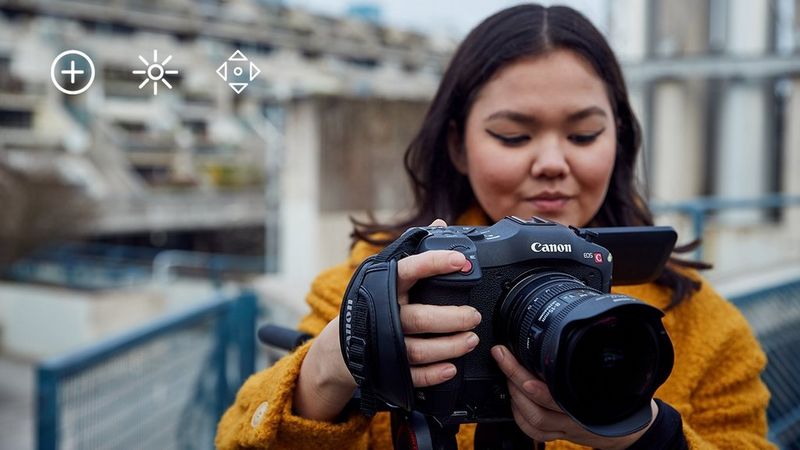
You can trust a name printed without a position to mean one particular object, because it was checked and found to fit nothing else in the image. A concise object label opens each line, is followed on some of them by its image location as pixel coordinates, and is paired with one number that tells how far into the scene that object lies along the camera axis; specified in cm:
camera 100
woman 127
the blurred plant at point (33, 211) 1606
